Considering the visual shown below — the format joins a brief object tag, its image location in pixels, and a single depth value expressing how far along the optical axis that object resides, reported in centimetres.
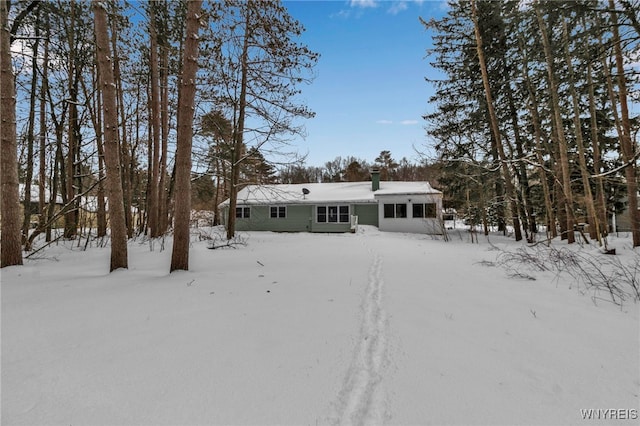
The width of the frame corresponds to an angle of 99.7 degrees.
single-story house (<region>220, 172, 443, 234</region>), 1619
